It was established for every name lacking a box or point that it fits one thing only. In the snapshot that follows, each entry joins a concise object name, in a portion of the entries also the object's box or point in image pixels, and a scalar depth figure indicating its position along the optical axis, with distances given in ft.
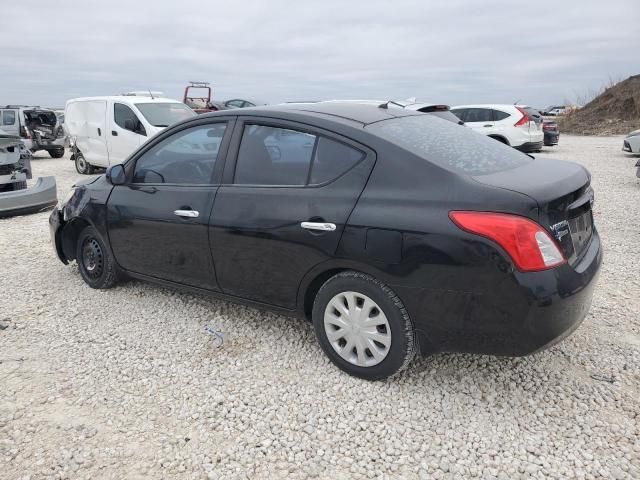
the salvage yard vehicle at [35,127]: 53.21
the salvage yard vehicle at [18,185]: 25.16
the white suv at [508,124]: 47.65
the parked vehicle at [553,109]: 144.54
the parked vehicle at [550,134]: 56.18
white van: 35.83
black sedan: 8.06
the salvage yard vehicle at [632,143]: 48.20
